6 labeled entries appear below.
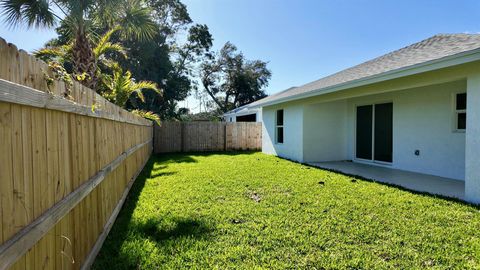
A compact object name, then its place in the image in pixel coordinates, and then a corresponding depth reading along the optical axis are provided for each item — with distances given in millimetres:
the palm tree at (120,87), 8742
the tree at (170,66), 19047
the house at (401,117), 5242
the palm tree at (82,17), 7121
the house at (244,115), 18575
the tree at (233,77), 30828
